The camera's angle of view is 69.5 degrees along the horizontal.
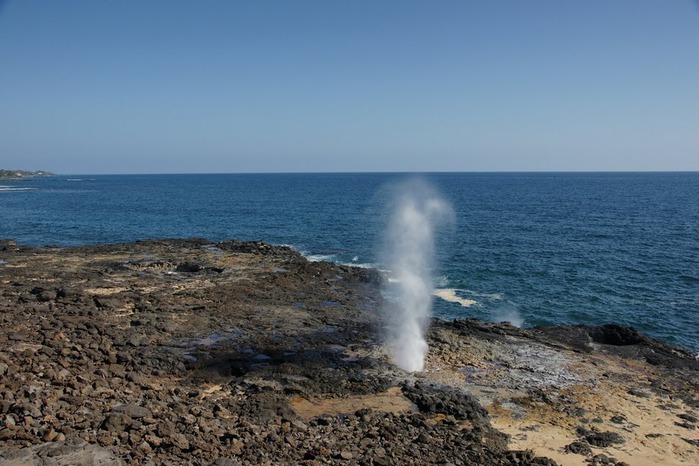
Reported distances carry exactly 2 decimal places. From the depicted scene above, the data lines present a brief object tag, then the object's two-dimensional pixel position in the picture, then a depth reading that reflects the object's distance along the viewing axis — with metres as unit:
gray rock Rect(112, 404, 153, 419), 15.06
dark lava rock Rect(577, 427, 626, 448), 16.75
